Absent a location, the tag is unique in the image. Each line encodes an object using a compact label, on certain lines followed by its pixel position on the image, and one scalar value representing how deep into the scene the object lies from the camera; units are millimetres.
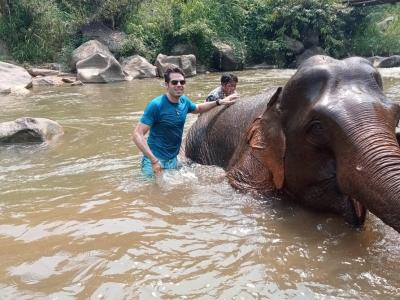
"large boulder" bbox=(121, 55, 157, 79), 19297
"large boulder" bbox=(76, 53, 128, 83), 17570
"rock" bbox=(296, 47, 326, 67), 26603
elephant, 2789
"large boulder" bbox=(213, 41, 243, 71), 23969
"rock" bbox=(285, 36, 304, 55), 26656
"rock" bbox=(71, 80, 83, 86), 16636
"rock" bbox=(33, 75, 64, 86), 16609
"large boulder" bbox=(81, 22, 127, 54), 21875
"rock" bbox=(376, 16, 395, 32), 34406
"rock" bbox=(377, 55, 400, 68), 23781
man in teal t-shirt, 5113
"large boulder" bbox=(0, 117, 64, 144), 7160
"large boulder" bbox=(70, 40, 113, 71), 19453
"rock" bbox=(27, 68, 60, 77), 18547
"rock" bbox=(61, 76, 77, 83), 17078
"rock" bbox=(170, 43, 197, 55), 23875
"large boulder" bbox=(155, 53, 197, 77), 19703
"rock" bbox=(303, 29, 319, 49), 28203
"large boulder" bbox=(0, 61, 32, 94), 14172
